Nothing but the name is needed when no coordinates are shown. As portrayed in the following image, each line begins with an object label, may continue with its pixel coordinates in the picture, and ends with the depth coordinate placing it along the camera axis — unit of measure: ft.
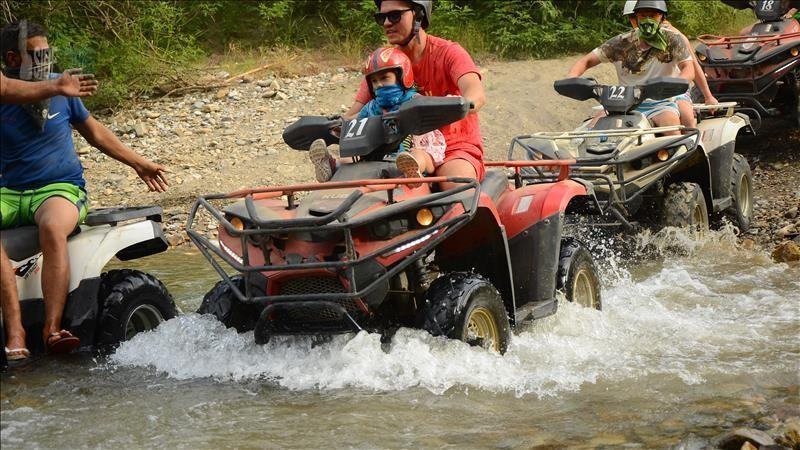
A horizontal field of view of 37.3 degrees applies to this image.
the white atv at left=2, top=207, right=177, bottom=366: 21.54
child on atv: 21.40
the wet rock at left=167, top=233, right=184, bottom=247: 37.55
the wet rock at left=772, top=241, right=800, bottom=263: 31.30
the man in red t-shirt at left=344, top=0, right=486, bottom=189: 22.31
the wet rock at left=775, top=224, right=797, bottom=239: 34.37
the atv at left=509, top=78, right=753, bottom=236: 30.07
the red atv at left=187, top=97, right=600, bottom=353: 19.26
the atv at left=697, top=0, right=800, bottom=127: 41.81
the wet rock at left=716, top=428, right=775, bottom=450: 17.03
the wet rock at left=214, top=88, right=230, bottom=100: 51.92
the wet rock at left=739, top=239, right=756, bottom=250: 33.40
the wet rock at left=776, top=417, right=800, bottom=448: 17.24
